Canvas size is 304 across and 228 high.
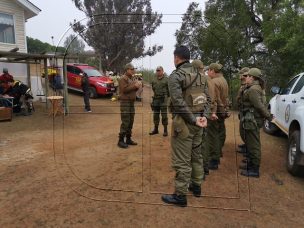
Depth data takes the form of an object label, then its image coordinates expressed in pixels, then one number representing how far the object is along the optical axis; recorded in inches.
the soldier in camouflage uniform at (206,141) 138.6
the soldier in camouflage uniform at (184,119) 103.1
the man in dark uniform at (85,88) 265.6
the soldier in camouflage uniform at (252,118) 139.1
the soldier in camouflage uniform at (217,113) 144.0
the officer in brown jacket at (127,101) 174.8
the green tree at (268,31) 293.9
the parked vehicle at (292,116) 136.0
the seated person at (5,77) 306.7
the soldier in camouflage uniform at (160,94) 204.7
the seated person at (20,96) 307.8
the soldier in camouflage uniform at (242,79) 148.7
